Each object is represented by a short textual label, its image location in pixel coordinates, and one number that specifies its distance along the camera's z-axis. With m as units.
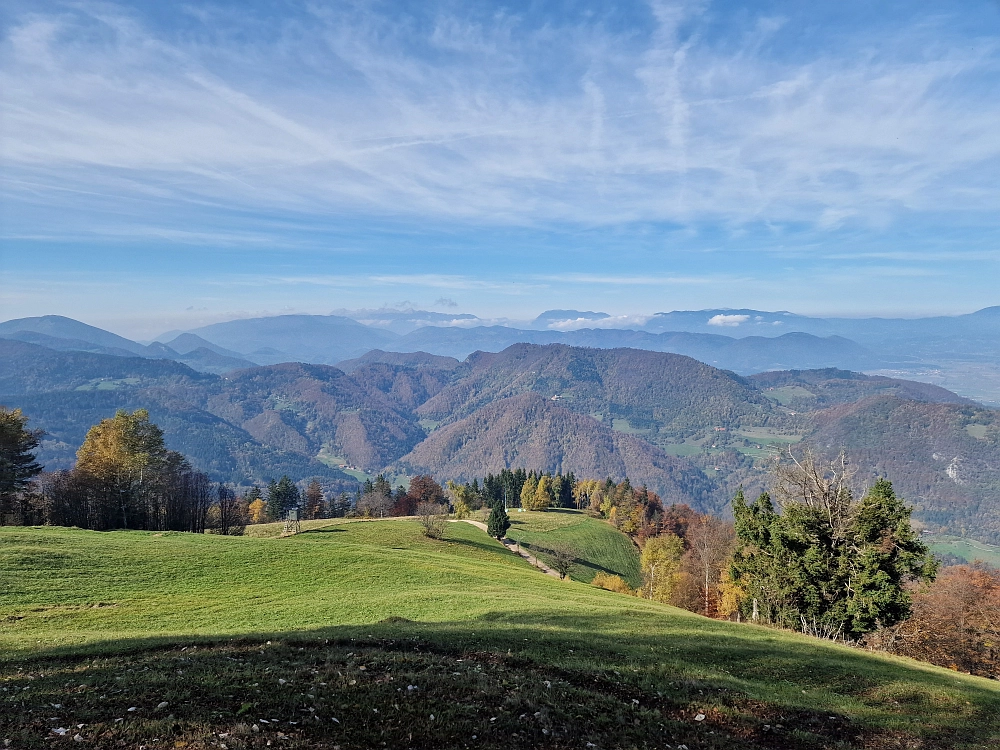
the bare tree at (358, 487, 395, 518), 113.25
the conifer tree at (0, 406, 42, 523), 48.91
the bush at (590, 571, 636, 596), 71.69
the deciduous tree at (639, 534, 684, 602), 64.62
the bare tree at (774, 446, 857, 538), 34.62
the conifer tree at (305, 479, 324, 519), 115.62
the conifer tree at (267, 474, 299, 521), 105.56
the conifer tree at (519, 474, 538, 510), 132.50
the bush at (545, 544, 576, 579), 68.50
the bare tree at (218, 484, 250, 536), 63.22
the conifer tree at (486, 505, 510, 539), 85.25
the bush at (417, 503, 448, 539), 70.00
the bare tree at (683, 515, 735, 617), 61.22
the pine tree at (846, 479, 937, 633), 30.89
